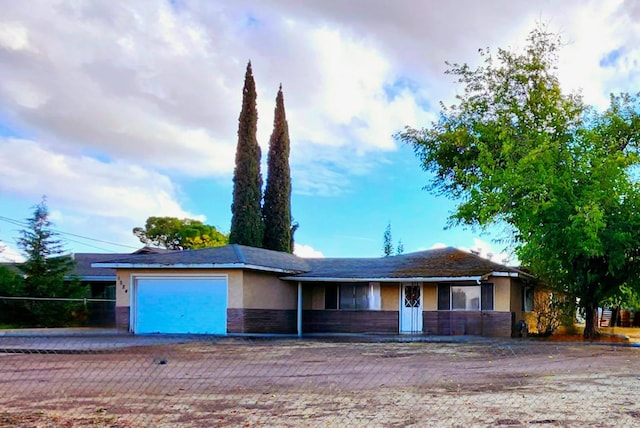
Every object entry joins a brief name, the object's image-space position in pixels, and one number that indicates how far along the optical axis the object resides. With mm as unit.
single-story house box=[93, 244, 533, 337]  23172
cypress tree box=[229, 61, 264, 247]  36469
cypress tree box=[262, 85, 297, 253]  38531
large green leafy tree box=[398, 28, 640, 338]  20156
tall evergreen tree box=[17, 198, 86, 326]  25391
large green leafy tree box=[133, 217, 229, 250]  55781
